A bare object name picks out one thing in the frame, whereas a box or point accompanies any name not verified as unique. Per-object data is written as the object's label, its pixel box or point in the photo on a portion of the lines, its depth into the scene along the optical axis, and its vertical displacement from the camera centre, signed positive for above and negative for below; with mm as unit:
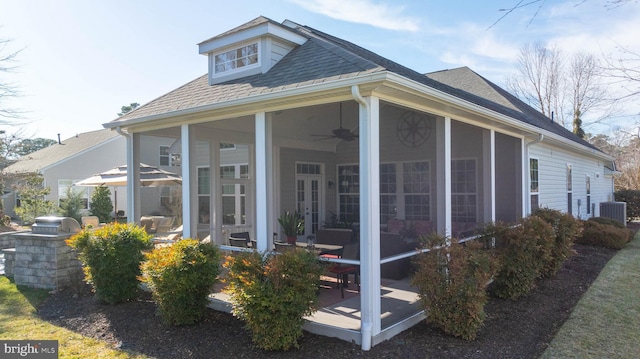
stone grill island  7355 -1155
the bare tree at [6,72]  15914 +4479
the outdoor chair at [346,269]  5934 -1156
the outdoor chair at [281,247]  4955 -759
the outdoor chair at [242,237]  7102 -849
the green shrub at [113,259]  6160 -1003
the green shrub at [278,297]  4316 -1118
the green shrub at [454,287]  4730 -1149
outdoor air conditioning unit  16594 -1029
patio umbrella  11664 +339
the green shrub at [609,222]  12992 -1169
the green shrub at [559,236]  7777 -986
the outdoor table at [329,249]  6411 -939
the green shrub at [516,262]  6328 -1152
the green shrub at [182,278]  5164 -1093
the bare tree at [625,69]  6848 +1938
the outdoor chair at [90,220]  14520 -1024
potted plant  8375 -751
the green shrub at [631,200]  20188 -777
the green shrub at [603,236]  11125 -1377
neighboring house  22031 +1509
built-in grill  7586 -627
